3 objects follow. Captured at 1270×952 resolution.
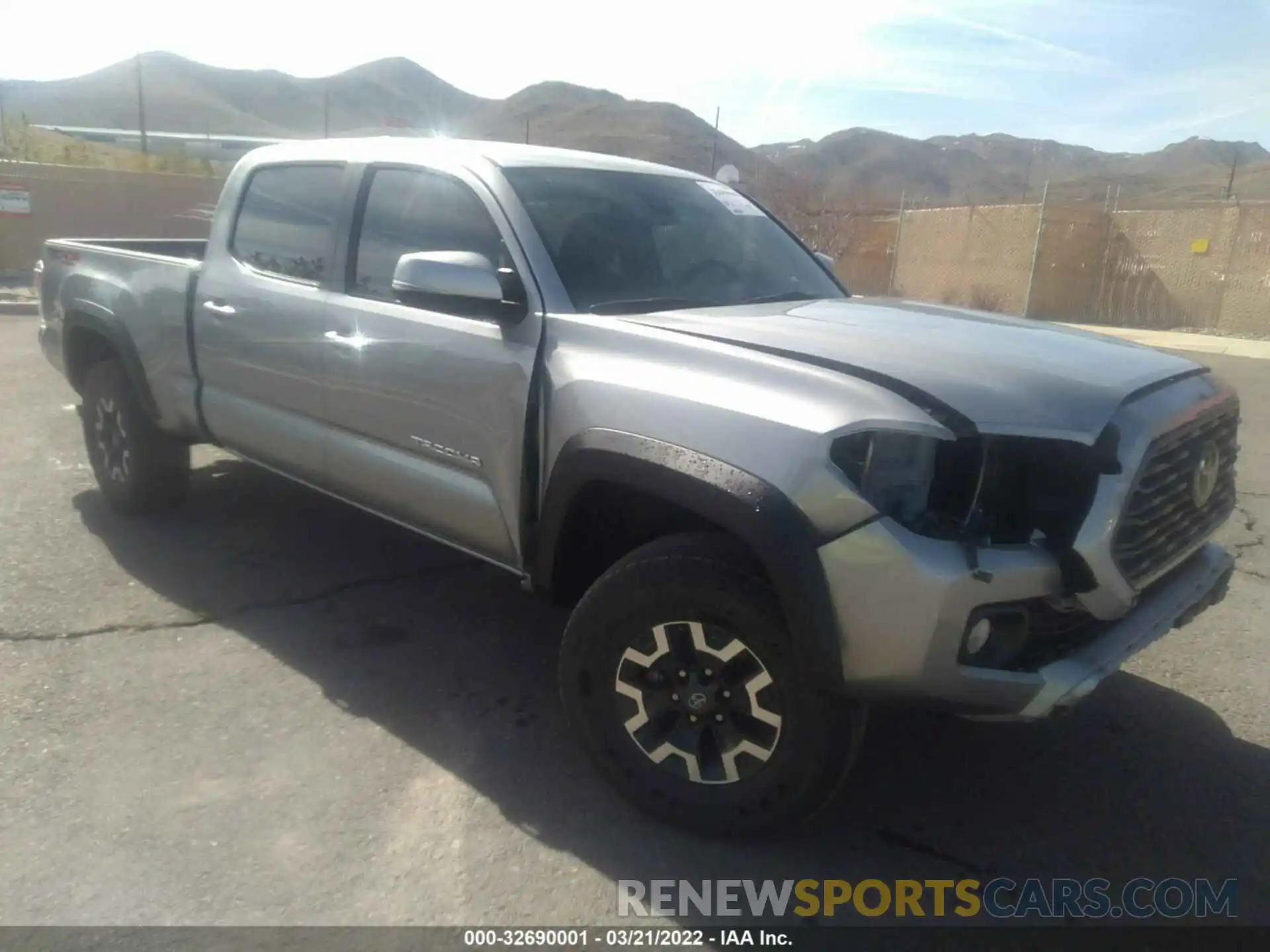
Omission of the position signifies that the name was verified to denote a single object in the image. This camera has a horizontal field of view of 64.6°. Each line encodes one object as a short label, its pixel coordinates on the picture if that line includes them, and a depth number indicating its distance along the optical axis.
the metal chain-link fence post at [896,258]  24.08
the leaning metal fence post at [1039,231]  20.70
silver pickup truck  2.36
